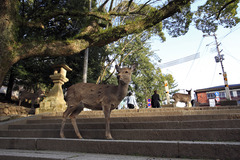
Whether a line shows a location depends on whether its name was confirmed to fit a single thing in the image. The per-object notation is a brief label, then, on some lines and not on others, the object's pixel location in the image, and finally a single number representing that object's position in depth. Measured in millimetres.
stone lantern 9234
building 35978
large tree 6647
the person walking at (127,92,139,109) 10309
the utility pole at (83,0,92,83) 13002
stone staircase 2594
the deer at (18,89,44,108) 13398
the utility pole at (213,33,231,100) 16628
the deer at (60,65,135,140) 3977
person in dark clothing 11066
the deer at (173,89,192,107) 12672
